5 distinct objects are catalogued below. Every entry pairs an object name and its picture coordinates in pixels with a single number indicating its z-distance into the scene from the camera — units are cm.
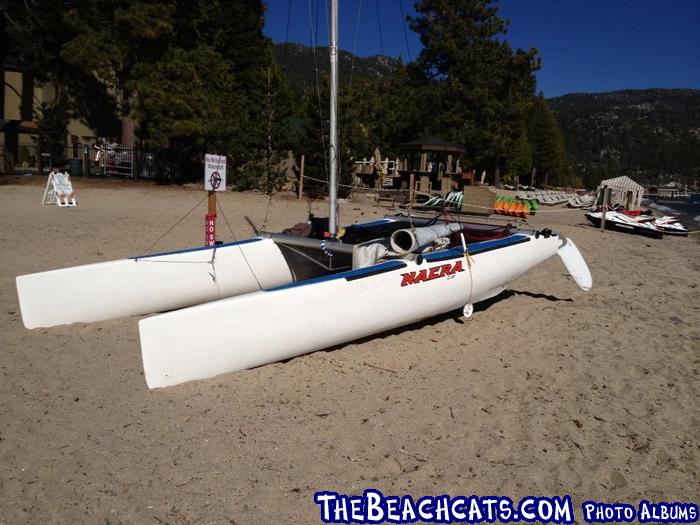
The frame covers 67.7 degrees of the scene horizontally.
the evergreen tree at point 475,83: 3103
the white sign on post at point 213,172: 667
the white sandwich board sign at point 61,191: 1220
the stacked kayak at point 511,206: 1546
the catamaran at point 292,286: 365
